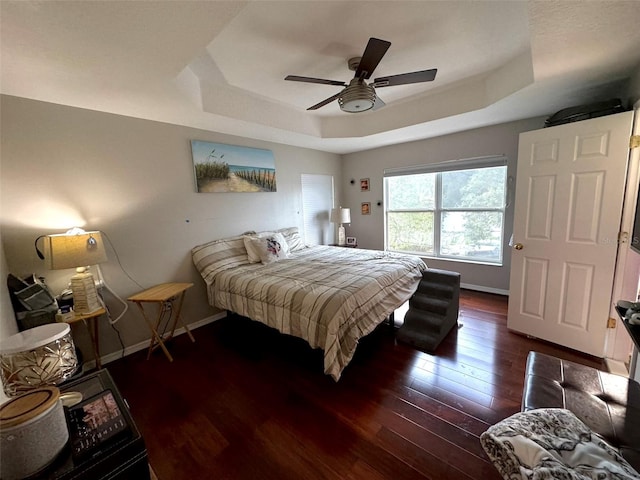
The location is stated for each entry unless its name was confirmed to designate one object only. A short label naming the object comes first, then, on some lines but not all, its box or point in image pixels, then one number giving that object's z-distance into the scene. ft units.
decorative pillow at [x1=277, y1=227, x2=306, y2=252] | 12.32
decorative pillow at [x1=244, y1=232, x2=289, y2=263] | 10.26
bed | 6.28
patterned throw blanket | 2.25
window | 11.78
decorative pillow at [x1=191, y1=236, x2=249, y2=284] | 9.50
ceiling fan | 5.82
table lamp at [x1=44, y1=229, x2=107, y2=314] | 6.20
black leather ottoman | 3.42
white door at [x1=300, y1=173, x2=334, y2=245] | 14.48
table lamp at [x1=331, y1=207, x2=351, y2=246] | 15.43
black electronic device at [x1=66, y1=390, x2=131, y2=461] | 2.19
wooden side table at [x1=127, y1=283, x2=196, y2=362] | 7.64
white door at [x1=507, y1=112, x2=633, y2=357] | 6.75
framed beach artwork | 9.86
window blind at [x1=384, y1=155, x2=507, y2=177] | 11.20
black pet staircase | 8.10
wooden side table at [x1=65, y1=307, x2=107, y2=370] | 6.54
